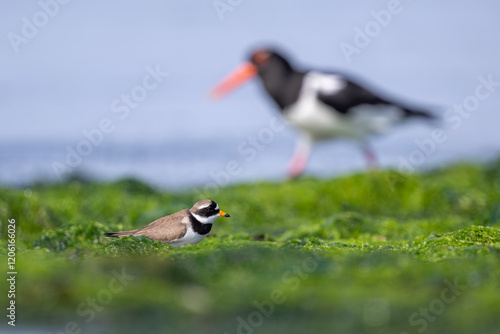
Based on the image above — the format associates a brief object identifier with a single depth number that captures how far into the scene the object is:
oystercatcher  27.92
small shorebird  12.36
